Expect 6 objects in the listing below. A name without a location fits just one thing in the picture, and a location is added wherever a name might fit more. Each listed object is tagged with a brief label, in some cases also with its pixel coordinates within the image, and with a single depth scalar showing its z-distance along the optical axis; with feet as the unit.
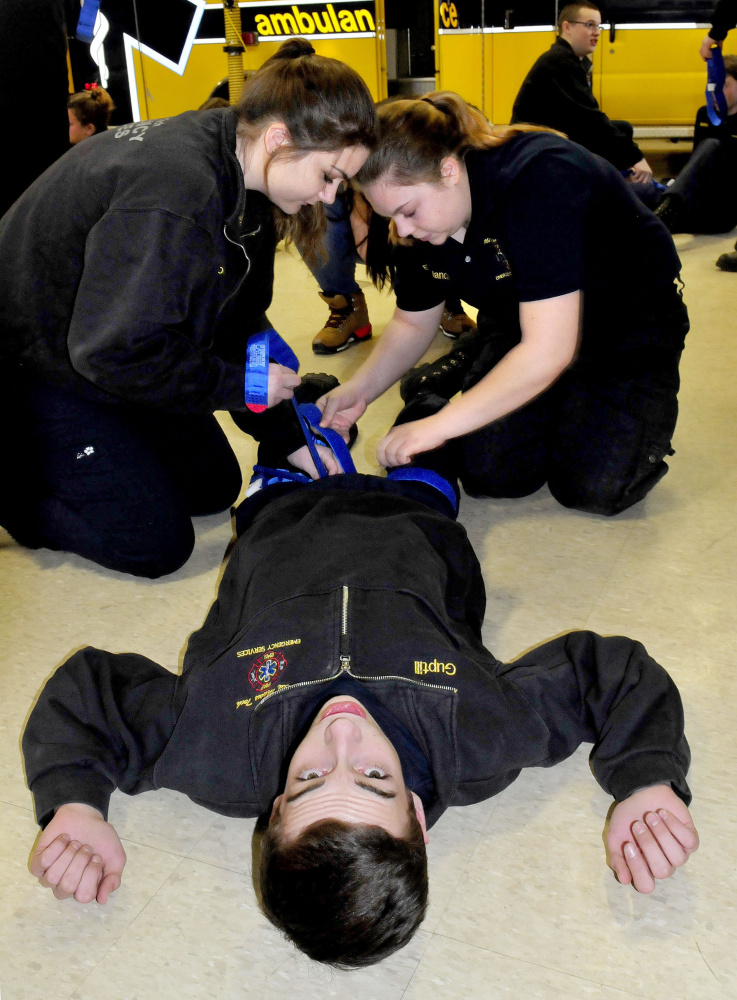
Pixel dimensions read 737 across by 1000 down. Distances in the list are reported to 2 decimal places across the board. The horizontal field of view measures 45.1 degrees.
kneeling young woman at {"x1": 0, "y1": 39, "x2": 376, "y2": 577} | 4.88
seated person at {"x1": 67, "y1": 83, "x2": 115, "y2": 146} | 13.20
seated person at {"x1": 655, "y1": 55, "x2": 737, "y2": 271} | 14.19
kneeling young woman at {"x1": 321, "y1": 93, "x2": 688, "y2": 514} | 5.63
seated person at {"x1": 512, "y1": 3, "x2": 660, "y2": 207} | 14.48
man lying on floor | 3.58
